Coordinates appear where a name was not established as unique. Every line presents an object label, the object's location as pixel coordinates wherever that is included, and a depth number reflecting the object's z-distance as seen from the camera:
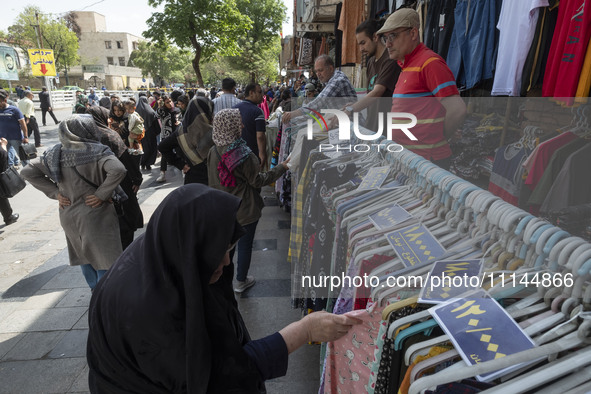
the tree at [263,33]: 37.59
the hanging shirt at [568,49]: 2.40
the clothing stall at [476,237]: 0.82
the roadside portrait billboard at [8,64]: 25.11
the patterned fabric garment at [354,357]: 1.29
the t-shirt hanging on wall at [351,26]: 5.95
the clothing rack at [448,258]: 0.78
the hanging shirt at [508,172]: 2.98
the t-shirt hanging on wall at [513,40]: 2.79
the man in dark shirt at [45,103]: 16.46
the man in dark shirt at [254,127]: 4.95
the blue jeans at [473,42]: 3.42
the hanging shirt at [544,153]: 2.64
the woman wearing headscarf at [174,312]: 1.21
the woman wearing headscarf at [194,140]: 4.35
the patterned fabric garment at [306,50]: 13.51
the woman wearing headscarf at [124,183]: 3.54
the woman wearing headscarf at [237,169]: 3.27
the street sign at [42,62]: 20.92
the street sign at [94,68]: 63.16
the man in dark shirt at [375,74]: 3.14
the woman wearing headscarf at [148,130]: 8.29
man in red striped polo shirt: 2.28
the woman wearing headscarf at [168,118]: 7.98
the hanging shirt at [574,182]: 2.41
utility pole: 23.53
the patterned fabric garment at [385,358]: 0.99
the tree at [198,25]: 14.48
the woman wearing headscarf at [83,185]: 2.95
